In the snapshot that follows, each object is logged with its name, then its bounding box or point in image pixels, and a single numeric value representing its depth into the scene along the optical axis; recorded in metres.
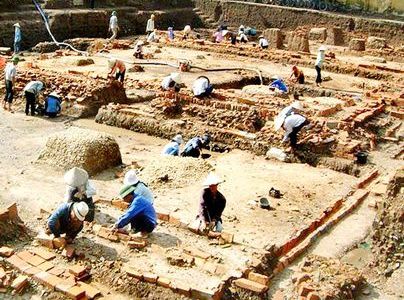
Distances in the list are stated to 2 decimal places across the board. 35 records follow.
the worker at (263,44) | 22.51
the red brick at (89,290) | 6.09
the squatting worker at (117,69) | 15.38
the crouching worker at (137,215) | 7.21
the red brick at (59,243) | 6.91
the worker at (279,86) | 15.59
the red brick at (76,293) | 6.03
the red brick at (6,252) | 6.67
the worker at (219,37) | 24.78
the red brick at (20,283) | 6.21
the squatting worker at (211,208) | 7.61
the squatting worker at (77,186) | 7.11
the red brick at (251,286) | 6.47
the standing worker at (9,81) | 13.67
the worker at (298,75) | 16.92
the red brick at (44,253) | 6.71
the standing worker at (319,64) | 16.98
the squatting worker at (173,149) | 10.65
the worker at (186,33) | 24.29
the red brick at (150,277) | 6.32
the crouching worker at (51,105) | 13.52
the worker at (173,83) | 13.77
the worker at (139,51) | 20.11
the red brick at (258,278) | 6.58
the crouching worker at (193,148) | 10.89
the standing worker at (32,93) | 13.25
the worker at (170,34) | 24.02
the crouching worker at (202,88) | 13.80
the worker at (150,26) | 25.03
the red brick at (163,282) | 6.27
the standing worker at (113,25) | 24.33
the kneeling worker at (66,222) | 6.89
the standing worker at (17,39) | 20.83
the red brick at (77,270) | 6.38
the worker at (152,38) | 23.37
